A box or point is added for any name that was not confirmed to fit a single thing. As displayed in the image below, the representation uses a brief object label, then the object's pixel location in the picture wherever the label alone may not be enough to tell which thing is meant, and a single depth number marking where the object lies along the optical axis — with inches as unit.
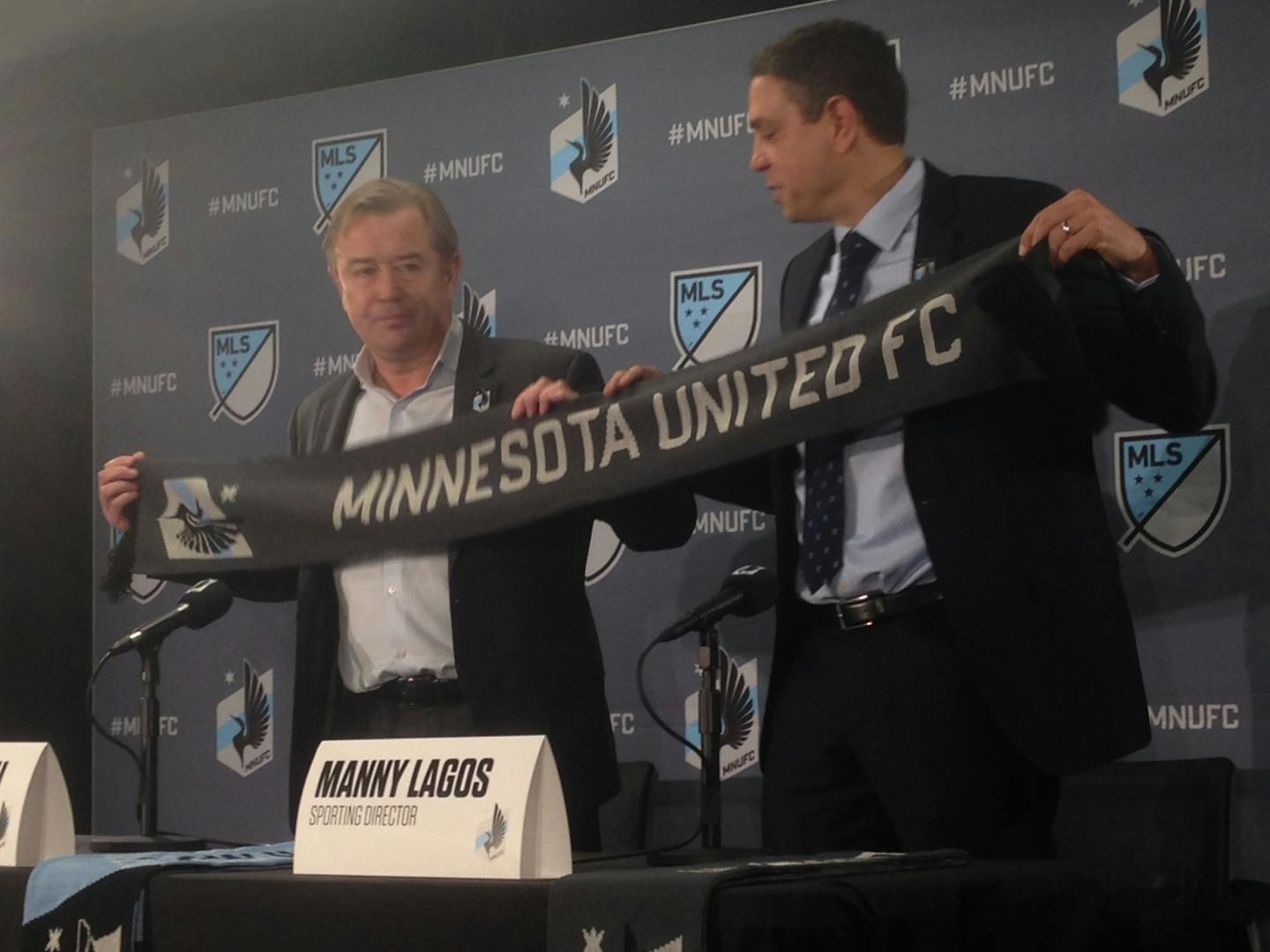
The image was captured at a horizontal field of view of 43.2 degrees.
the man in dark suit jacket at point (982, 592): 93.7
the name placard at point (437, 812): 67.5
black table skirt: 56.9
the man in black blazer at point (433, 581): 117.2
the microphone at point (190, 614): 122.2
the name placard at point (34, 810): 84.0
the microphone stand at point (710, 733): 112.4
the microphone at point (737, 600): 111.1
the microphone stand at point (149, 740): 125.3
